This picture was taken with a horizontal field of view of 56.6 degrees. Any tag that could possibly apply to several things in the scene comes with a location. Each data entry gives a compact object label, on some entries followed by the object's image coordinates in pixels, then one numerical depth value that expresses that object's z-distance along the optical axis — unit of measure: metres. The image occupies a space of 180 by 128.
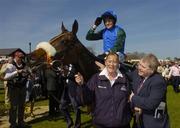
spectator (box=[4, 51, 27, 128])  4.25
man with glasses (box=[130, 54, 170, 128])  2.06
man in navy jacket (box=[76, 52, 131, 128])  2.17
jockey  2.92
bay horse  2.76
